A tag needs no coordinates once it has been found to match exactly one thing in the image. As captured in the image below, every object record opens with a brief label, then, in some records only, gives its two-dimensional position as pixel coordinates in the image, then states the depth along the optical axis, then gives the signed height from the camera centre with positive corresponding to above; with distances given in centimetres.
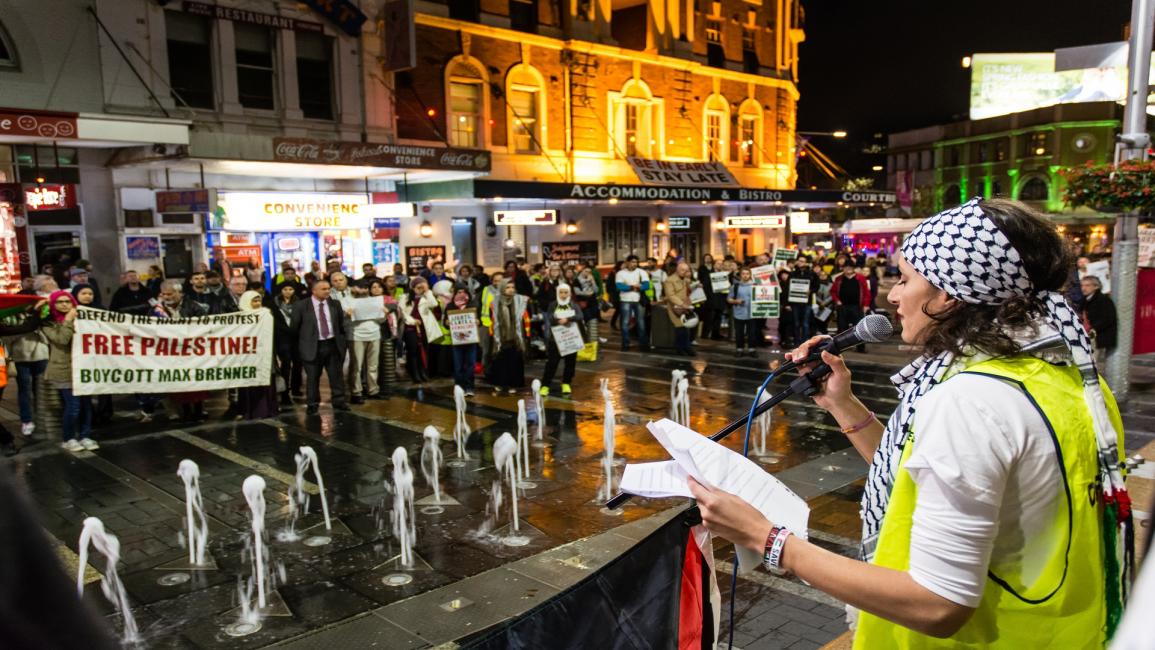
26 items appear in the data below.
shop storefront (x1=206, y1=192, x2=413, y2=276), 1980 +54
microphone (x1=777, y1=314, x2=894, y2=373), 280 -34
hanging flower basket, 1045 +66
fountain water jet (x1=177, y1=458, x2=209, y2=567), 668 -243
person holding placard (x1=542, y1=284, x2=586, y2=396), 1330 -150
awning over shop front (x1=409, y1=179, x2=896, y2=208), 2304 +167
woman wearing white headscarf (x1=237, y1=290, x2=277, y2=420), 1191 -214
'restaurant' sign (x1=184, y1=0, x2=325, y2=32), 1947 +581
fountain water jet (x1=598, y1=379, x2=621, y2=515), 890 -217
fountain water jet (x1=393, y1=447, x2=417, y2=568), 662 -240
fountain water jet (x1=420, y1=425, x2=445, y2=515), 788 -244
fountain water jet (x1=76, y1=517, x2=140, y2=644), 545 -234
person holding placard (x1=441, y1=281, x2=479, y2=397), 1303 -140
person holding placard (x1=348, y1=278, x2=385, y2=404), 1297 -144
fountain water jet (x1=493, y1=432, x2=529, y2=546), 700 -222
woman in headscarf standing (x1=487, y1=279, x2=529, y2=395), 1340 -156
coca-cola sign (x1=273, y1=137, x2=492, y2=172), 1777 +221
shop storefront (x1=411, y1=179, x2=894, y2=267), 2500 +103
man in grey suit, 1200 -128
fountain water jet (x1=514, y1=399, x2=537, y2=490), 870 -245
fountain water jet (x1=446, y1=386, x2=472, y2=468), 947 -236
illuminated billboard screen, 5094 +975
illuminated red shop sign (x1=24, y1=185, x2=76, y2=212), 1672 +118
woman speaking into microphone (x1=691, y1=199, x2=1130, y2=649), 178 -54
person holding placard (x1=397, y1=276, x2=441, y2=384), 1359 -128
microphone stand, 272 -50
